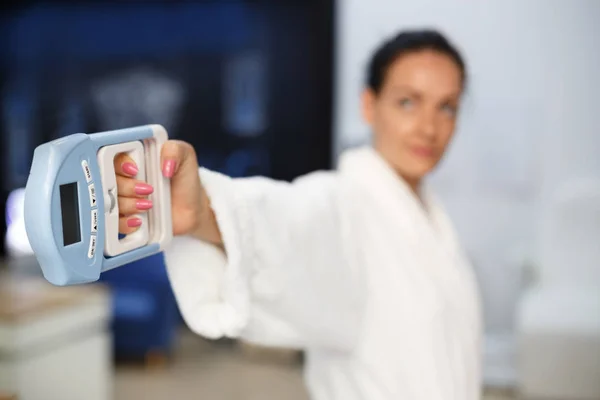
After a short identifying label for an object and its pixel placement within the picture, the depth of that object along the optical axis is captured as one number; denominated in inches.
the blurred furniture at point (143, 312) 75.3
